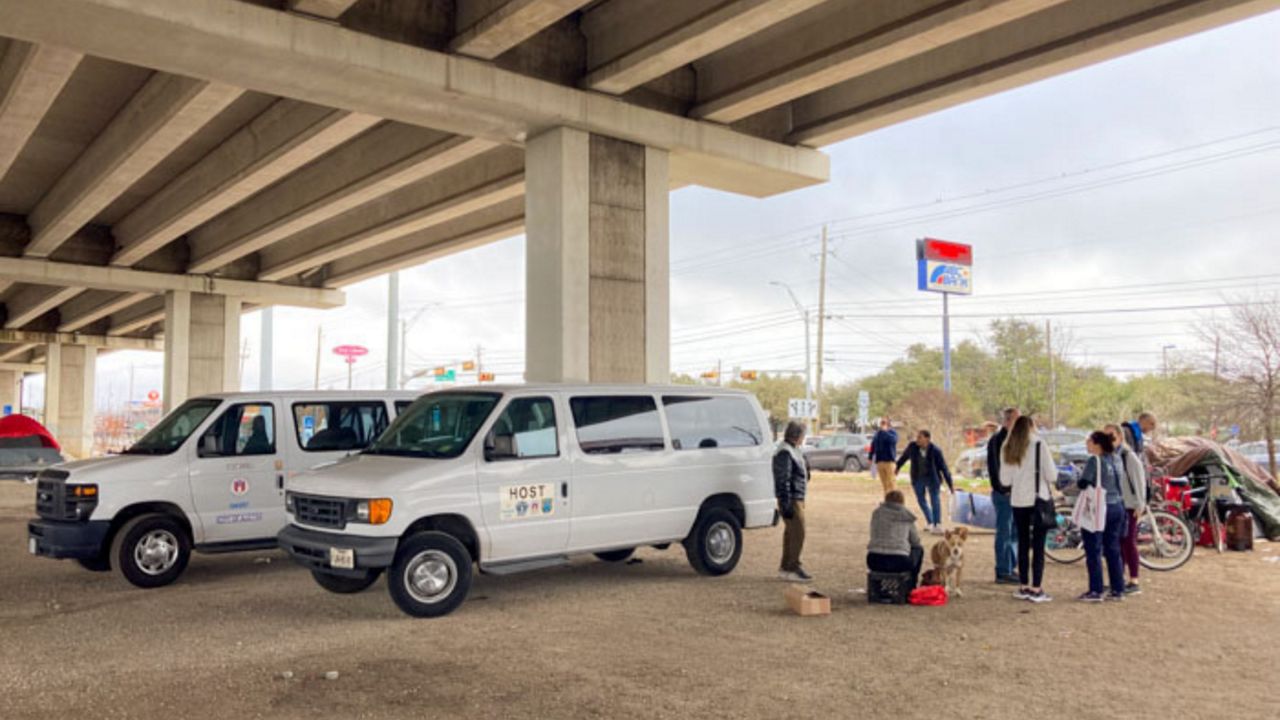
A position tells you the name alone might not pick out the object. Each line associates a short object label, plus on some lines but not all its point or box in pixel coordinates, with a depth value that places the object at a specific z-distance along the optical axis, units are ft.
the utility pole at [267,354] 135.54
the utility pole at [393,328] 100.38
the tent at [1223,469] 44.01
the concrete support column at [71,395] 173.58
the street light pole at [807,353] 201.81
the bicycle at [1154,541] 37.24
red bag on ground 30.68
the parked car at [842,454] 121.39
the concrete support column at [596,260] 46.42
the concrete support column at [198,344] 104.78
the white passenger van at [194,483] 33.32
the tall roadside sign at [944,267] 167.32
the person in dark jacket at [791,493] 35.04
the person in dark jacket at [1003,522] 34.81
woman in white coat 31.65
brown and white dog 31.40
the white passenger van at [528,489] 28.32
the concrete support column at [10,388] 265.75
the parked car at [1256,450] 106.52
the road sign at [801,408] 147.33
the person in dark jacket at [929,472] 49.62
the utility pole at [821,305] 168.76
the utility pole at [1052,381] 206.28
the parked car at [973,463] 99.47
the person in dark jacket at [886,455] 58.34
